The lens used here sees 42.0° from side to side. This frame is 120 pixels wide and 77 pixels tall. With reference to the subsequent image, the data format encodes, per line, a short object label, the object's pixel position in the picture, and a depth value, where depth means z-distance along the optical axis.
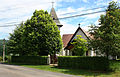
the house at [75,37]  34.16
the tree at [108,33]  18.05
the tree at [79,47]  29.12
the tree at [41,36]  29.81
